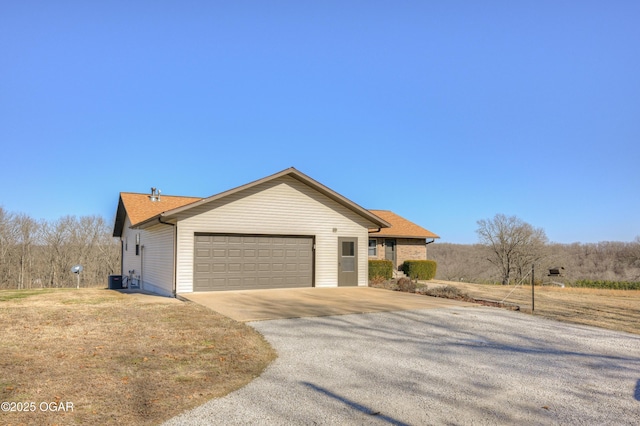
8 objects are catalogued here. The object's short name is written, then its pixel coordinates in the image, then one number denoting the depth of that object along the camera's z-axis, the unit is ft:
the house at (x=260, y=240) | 48.34
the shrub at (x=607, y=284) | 89.81
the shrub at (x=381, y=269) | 73.00
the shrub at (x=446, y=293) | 46.83
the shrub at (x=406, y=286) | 53.57
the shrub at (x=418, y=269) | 83.10
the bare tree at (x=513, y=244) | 111.75
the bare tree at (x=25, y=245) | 107.44
